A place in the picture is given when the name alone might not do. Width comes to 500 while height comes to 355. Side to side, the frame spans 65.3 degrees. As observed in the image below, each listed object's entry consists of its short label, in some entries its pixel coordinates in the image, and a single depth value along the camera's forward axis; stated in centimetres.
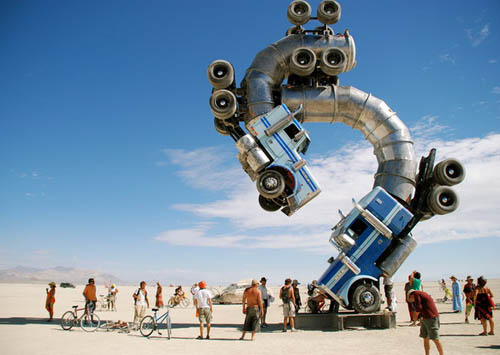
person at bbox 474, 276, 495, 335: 1137
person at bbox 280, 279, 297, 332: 1341
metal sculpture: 1416
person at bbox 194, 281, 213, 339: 1195
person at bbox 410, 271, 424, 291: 1321
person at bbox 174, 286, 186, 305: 2786
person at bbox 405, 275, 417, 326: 1406
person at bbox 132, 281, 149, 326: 1363
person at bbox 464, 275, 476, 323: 1424
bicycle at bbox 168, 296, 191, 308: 2769
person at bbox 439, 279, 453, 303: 2792
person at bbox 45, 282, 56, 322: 1662
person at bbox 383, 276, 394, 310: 1517
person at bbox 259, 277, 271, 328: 1508
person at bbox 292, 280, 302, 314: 1682
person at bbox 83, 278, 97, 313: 1458
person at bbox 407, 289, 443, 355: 798
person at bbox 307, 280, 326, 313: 1506
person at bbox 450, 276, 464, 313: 1922
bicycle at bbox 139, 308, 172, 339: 1212
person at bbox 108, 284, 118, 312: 2317
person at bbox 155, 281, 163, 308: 2147
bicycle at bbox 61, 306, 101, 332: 1396
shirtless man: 1142
